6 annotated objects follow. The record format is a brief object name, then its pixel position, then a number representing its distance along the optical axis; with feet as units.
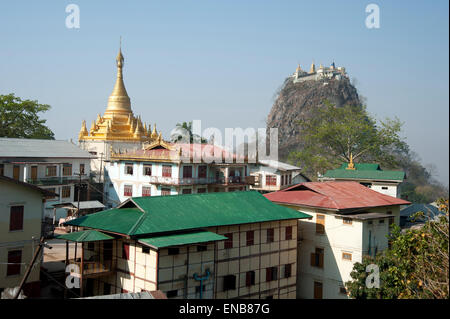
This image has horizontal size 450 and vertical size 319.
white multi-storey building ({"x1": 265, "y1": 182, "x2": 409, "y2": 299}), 105.19
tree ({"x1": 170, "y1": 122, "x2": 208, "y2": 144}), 226.17
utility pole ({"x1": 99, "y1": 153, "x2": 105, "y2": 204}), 186.00
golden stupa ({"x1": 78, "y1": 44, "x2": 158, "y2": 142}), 220.23
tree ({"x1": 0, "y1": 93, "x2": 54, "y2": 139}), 199.62
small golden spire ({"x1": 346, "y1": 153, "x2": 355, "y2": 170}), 188.44
